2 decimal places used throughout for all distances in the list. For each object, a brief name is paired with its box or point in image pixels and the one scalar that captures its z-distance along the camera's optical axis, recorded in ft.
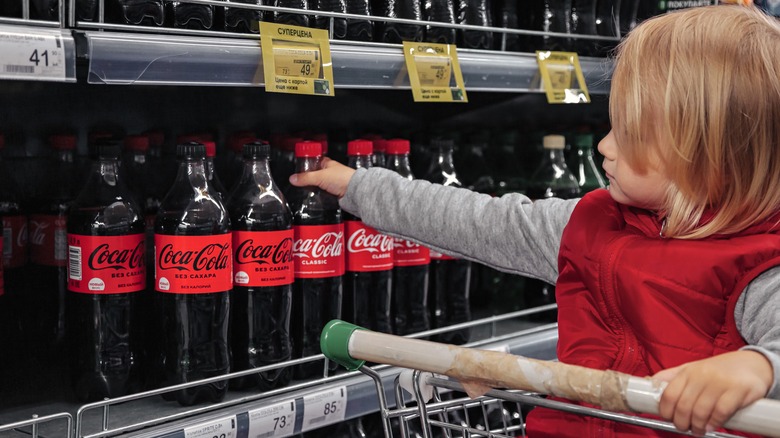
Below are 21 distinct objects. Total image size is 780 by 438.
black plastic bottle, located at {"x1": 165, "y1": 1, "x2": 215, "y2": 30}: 4.59
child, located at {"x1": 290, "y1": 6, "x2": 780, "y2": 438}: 3.49
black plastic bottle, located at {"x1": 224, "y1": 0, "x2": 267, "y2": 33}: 4.85
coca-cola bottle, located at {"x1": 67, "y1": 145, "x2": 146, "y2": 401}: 4.57
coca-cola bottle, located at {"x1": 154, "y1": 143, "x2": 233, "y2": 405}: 4.63
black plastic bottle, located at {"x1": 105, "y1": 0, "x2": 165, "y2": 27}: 4.36
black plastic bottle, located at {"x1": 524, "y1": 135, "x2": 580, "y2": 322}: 7.55
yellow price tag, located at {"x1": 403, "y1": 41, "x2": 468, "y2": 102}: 5.22
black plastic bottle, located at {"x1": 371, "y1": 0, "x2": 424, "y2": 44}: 5.63
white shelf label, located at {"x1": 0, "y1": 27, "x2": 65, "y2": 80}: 3.56
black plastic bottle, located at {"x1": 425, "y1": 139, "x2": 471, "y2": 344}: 6.55
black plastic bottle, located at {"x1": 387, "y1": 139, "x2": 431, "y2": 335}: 6.09
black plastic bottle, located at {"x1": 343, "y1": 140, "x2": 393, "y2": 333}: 5.66
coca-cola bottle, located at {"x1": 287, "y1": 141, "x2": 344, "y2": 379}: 5.30
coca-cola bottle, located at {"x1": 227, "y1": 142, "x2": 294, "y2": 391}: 4.96
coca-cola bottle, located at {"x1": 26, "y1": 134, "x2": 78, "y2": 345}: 5.11
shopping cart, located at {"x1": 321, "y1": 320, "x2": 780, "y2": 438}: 2.40
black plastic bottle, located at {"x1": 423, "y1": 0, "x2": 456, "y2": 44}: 5.98
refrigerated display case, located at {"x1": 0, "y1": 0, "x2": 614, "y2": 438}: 4.00
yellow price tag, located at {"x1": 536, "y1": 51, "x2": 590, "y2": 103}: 6.10
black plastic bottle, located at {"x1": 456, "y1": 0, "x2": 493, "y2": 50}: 6.20
